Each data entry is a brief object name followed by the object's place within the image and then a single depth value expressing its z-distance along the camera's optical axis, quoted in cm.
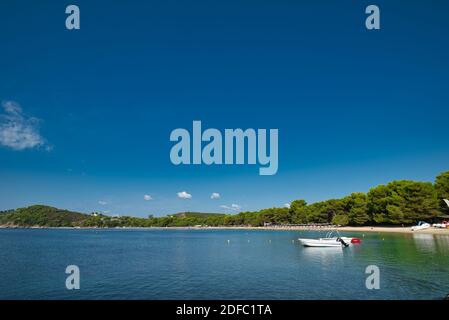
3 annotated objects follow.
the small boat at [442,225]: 8272
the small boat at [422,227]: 8454
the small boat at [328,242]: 5931
